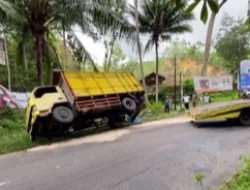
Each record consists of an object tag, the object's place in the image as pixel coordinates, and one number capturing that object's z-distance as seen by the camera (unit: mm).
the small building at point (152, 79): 40438
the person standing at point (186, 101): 22328
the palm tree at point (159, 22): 26438
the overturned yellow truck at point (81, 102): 12578
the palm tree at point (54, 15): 15391
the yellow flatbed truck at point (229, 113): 13086
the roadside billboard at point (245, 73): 23125
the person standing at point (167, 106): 21156
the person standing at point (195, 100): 23248
